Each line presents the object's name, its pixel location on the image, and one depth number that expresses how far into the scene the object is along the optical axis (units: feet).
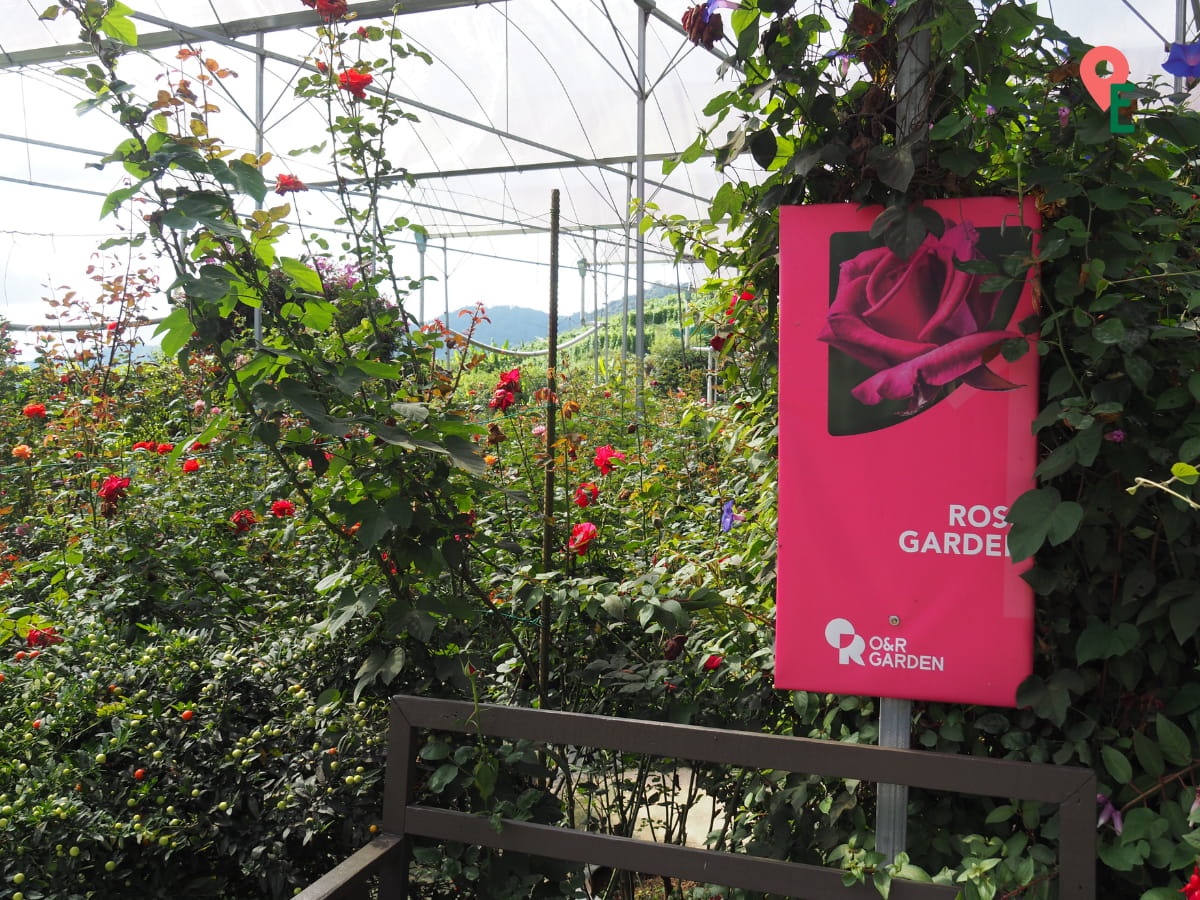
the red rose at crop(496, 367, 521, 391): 6.54
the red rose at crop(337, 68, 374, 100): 5.90
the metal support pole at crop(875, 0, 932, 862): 4.26
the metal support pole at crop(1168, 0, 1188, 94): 15.67
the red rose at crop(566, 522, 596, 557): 5.96
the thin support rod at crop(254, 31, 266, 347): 17.94
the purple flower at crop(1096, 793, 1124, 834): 4.02
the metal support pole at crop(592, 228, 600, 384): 43.45
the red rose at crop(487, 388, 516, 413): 6.36
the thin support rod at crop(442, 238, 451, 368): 46.68
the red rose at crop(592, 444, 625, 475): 7.22
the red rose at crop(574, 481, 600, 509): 6.64
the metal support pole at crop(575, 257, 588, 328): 53.01
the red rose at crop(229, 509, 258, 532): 8.31
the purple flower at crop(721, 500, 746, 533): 5.96
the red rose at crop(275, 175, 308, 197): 6.77
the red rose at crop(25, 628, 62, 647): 6.51
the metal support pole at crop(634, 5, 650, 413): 23.36
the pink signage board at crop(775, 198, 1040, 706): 4.24
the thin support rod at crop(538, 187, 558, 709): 6.12
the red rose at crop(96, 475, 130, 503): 7.57
